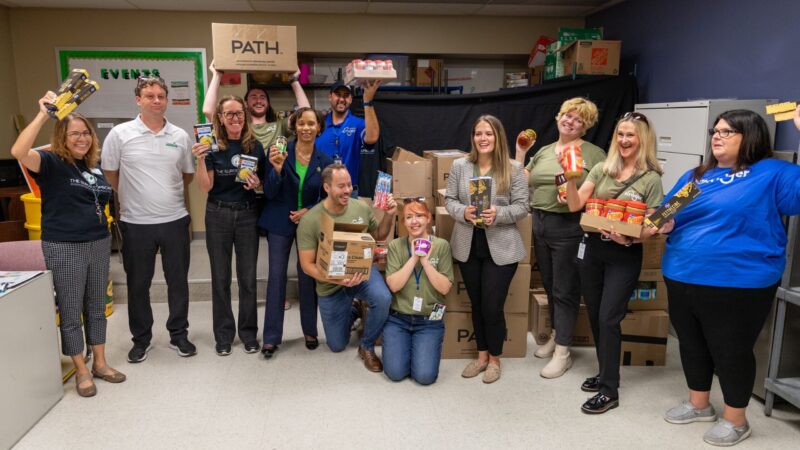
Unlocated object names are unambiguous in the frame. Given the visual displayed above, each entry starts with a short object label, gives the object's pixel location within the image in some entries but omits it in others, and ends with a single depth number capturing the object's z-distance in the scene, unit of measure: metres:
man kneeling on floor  2.97
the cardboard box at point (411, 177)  3.93
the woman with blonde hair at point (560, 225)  2.96
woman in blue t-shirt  2.24
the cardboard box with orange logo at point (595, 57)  4.67
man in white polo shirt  2.98
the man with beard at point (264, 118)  3.51
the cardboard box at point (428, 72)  5.77
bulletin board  5.61
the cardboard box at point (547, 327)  3.52
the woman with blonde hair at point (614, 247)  2.56
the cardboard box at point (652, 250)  3.15
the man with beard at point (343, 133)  3.69
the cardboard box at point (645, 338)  3.23
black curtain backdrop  4.72
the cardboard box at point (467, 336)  3.30
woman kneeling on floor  2.94
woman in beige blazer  2.84
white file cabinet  3.28
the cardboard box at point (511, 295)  3.26
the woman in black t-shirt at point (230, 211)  3.05
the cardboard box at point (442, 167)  3.90
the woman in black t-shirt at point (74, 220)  2.65
